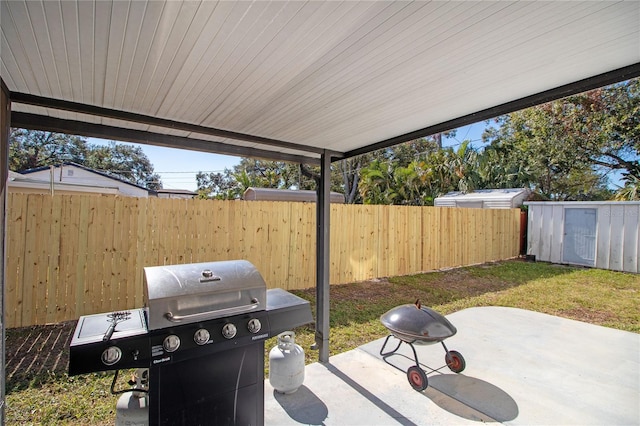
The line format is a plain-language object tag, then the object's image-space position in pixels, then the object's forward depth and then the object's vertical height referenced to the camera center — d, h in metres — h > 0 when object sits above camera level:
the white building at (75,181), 8.00 +0.54
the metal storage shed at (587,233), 9.12 -0.64
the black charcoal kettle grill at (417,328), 2.93 -1.13
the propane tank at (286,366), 2.80 -1.43
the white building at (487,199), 12.50 +0.50
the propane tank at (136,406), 1.91 -1.26
